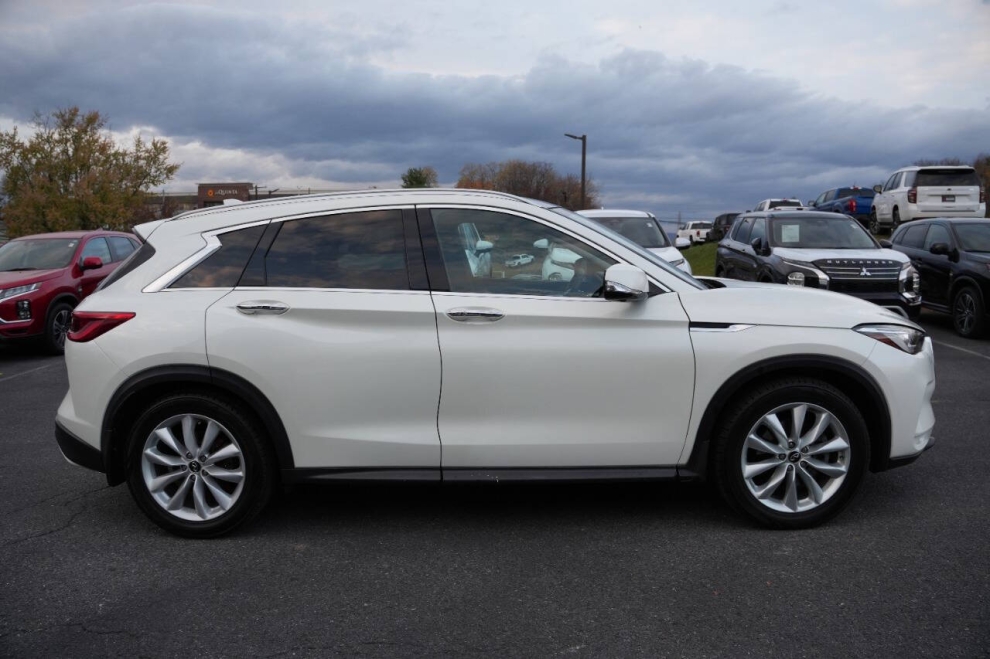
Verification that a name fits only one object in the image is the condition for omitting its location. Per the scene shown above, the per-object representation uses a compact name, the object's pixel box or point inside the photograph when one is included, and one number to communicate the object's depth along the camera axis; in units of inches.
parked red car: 445.1
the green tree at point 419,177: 3868.6
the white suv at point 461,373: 163.3
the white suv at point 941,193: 846.5
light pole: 1598.1
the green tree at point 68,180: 1990.7
